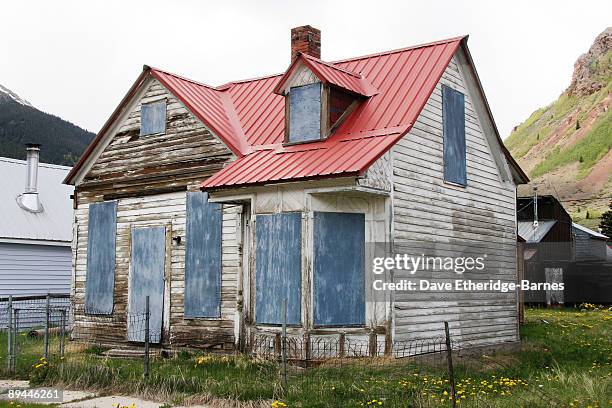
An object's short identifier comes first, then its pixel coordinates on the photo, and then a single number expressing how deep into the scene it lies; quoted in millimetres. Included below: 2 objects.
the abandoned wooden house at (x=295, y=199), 15141
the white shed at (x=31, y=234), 25938
